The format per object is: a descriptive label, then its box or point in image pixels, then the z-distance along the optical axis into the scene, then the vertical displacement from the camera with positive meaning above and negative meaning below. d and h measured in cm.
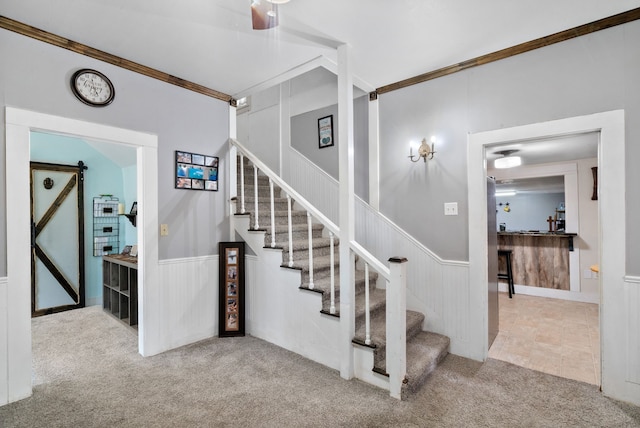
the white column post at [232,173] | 351 +51
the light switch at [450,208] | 293 +6
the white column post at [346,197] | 247 +15
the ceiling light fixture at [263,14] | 181 +125
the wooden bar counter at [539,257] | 521 -78
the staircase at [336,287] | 240 -68
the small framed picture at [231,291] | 331 -79
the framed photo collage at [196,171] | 310 +49
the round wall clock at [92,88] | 245 +108
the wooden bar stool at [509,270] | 526 -99
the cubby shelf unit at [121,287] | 361 -86
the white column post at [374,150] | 343 +73
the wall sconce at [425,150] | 305 +63
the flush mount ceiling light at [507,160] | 479 +83
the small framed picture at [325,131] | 414 +115
